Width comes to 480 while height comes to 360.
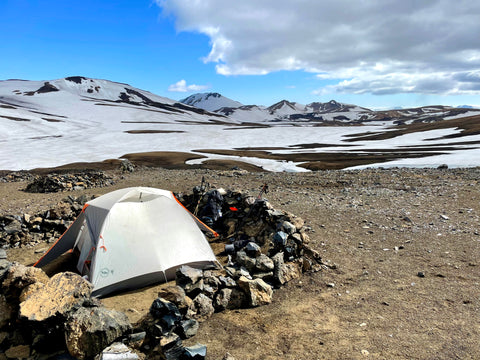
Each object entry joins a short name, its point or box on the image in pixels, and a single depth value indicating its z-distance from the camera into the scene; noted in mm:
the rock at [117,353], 5344
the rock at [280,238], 10055
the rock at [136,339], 6020
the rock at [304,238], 10859
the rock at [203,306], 7273
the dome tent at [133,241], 9031
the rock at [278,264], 8789
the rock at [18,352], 5727
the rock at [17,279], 6414
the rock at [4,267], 6640
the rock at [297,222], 11302
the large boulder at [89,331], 5508
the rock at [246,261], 9070
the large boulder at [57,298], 5871
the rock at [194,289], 7668
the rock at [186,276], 7965
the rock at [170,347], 5605
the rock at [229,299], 7617
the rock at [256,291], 7777
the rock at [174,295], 6980
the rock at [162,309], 6574
